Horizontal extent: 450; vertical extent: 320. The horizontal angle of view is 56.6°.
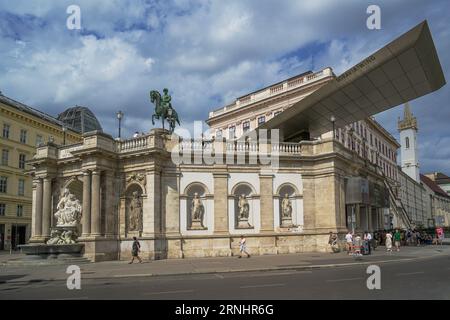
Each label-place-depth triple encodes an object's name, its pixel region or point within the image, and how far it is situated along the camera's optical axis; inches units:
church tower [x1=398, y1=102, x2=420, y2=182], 4604.6
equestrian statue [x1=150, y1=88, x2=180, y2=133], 1334.9
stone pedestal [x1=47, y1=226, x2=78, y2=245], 1129.4
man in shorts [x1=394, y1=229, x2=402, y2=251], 1331.2
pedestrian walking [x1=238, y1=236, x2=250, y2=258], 1087.0
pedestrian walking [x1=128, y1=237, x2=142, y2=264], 993.5
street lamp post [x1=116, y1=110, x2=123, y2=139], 1186.0
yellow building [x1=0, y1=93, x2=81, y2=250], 2192.4
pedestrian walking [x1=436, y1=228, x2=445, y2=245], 1845.5
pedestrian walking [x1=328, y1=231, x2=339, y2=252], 1167.7
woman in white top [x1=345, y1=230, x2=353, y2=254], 1113.4
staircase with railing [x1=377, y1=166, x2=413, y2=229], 2024.5
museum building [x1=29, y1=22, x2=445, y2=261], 1126.4
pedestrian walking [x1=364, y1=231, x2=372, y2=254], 1151.0
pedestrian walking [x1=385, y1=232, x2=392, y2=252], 1236.5
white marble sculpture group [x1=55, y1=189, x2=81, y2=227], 1179.3
